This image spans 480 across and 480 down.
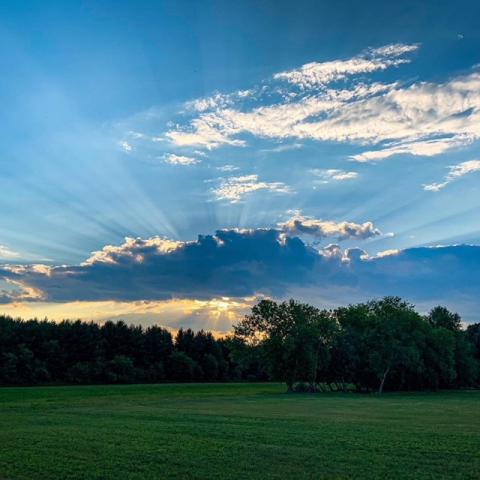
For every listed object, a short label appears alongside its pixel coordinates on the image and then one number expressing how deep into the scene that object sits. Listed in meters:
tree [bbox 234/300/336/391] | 92.62
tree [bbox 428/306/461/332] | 137.38
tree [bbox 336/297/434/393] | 94.00
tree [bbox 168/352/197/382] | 153.38
